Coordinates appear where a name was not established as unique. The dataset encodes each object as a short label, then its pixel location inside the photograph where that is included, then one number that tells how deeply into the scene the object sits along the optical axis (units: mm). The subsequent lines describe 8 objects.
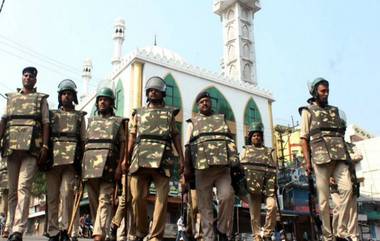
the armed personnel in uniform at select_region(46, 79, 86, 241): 5660
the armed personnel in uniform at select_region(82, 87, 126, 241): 5418
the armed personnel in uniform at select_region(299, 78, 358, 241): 5465
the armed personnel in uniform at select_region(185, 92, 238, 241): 5719
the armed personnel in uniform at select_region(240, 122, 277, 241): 7840
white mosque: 24109
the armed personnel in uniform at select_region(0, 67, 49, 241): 5379
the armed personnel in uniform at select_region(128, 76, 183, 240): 5082
